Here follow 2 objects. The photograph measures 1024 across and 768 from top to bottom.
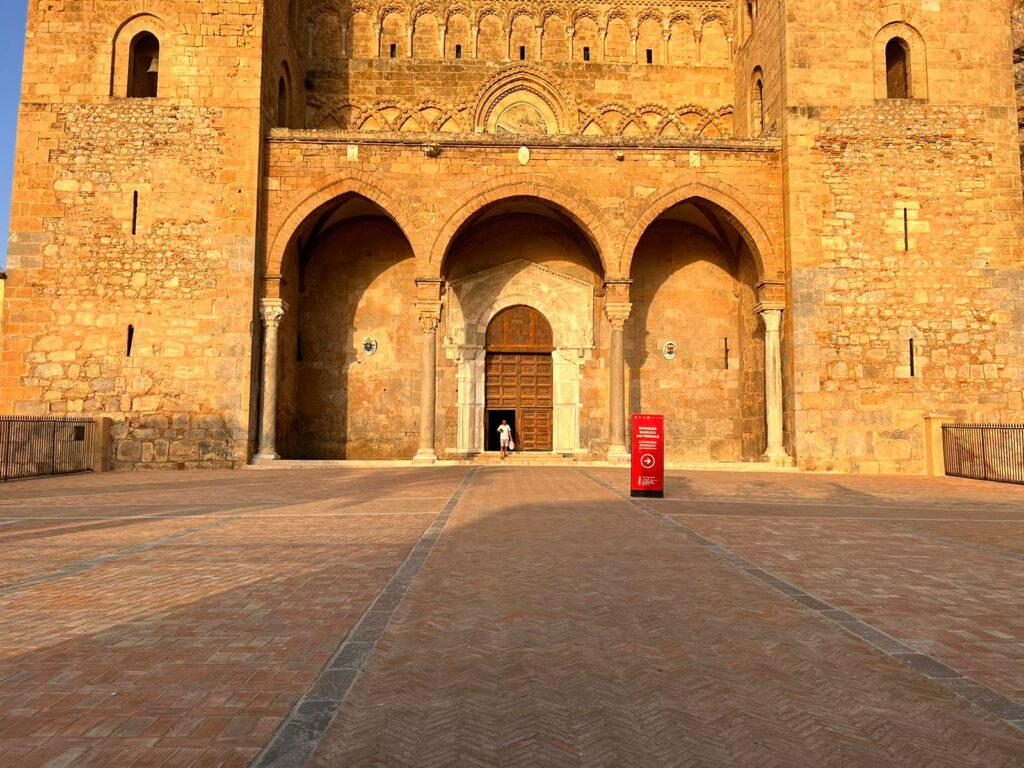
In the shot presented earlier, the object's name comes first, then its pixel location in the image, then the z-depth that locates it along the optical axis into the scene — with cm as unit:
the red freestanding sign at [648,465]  970
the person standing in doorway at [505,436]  1780
